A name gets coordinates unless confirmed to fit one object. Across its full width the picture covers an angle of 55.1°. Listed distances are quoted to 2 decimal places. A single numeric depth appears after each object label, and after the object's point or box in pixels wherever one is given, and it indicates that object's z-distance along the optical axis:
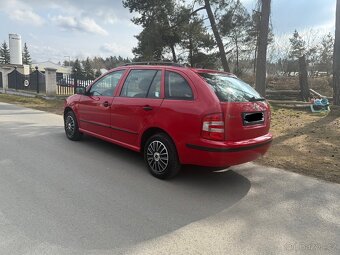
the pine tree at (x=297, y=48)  35.31
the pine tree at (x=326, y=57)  34.91
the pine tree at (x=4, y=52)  90.93
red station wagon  4.35
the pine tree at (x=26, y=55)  96.51
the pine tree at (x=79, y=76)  17.72
